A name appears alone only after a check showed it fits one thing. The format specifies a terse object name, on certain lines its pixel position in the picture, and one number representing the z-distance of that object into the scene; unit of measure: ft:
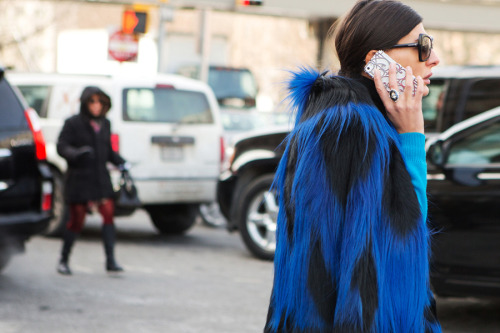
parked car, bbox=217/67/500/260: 30.40
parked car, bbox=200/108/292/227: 49.59
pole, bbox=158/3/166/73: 51.13
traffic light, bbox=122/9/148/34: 50.21
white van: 33.68
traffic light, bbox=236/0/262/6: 54.24
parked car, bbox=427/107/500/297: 18.99
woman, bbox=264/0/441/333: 6.60
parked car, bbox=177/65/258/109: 69.10
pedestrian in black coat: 26.71
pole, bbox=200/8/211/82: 55.63
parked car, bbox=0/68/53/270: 22.44
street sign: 50.93
